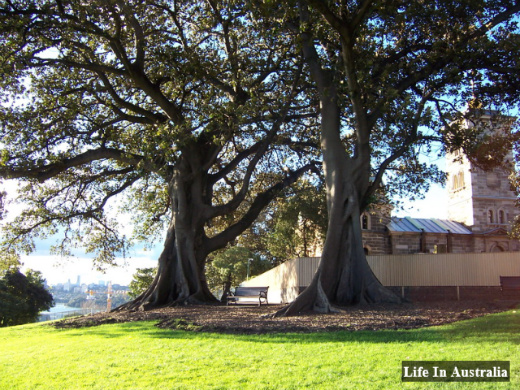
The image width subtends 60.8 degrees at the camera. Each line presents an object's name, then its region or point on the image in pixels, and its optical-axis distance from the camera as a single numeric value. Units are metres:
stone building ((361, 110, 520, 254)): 43.41
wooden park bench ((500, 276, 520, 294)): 14.83
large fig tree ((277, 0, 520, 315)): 12.65
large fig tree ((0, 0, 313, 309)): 14.31
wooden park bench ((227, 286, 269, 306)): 17.05
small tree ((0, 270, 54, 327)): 35.56
